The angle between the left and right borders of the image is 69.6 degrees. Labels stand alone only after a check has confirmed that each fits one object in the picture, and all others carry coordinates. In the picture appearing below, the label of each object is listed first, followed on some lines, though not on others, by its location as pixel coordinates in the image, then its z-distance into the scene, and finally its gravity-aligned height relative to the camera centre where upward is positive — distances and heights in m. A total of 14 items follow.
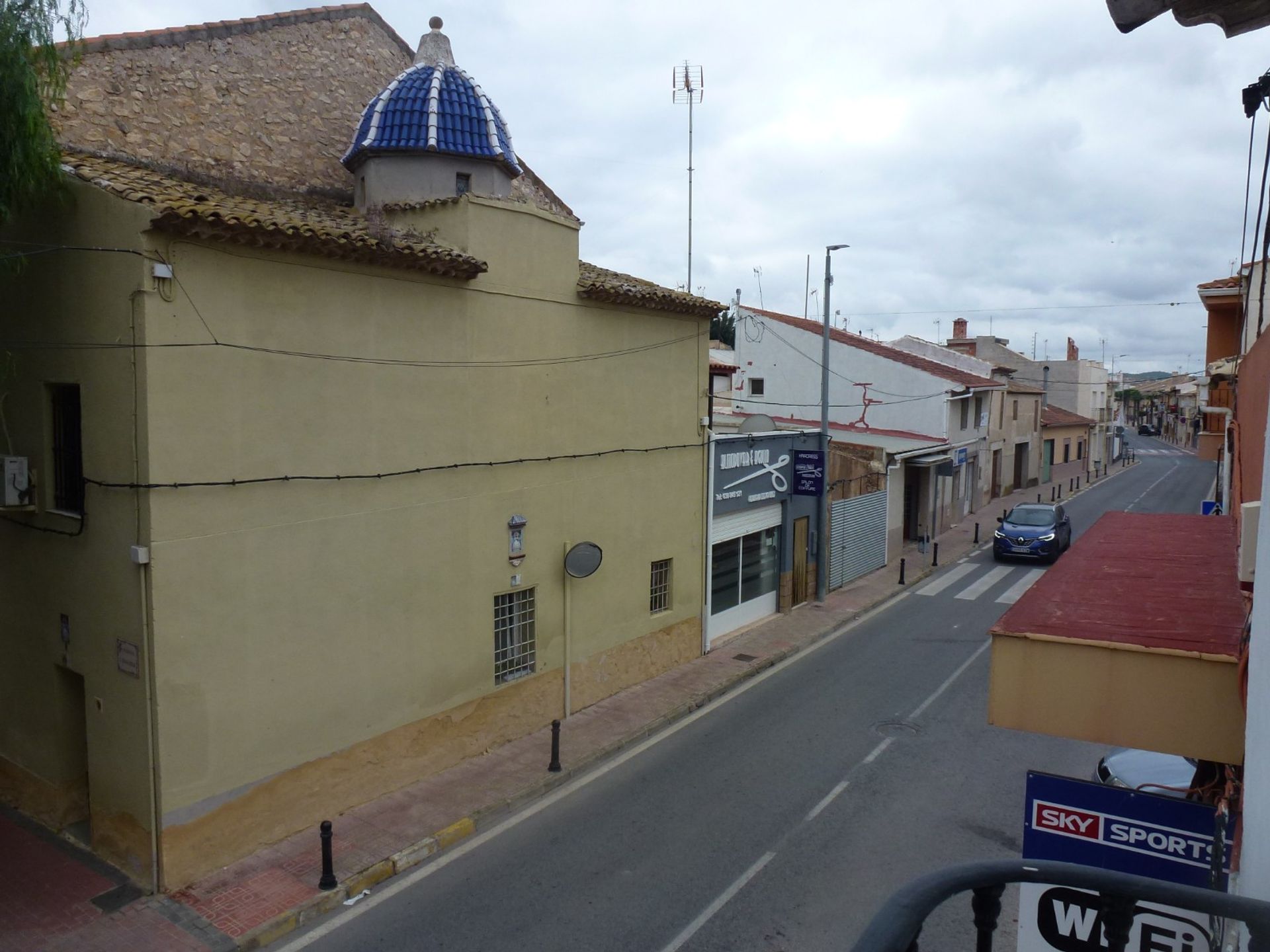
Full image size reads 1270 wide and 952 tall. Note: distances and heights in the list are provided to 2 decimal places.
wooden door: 20.98 -3.33
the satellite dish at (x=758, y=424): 19.80 -0.18
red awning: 5.77 -1.33
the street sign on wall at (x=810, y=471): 20.11 -1.18
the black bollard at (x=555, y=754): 11.62 -4.33
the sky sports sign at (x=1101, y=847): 4.18 -2.30
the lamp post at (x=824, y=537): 21.00 -2.84
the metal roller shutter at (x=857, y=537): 23.03 -3.17
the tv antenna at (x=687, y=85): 23.61 +8.57
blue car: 26.11 -3.33
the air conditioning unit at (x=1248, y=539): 4.75 -0.62
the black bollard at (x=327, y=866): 8.80 -4.37
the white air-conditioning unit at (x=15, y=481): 9.49 -0.74
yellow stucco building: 8.73 -0.39
